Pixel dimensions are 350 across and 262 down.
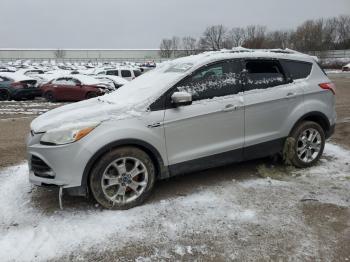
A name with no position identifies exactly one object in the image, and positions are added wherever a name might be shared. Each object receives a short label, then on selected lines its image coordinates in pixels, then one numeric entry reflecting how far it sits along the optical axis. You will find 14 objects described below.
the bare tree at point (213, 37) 95.69
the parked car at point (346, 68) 42.21
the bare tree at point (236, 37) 94.69
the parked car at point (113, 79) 19.49
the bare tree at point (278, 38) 83.25
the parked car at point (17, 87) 18.23
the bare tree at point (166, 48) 113.55
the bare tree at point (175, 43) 116.50
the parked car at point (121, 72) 23.07
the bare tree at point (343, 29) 88.88
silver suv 4.15
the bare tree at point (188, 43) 110.81
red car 17.69
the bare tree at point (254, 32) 96.00
